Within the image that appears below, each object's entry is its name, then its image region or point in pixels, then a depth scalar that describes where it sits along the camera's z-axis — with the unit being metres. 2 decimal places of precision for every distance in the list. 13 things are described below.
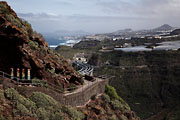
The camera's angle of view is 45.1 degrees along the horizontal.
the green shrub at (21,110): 9.67
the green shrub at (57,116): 11.36
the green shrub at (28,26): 16.10
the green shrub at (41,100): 11.27
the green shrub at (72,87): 15.18
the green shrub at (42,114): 10.57
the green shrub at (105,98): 17.97
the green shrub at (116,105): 17.92
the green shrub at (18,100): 9.97
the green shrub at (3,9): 13.78
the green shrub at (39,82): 12.80
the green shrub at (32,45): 14.55
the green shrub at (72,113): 12.64
